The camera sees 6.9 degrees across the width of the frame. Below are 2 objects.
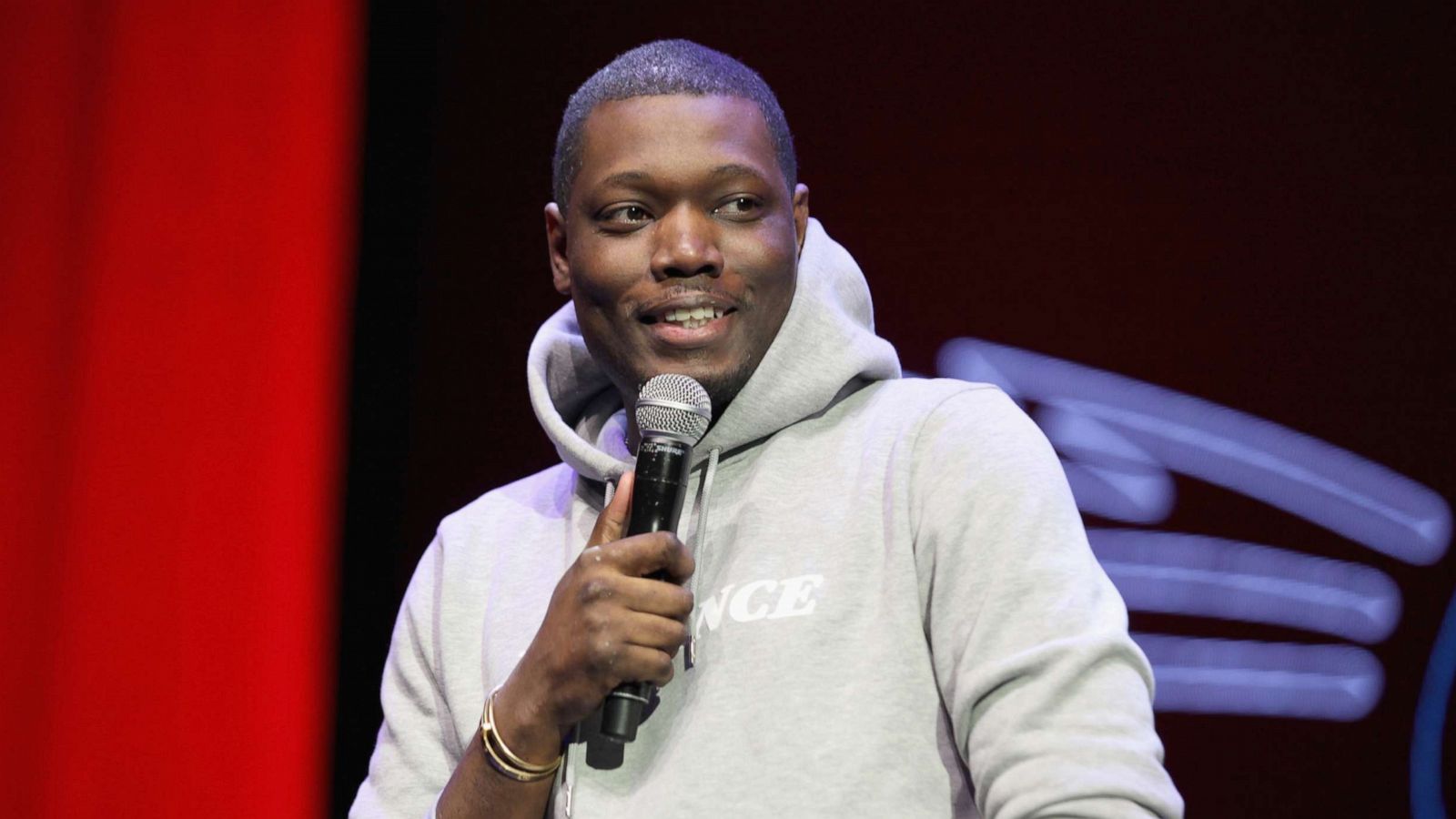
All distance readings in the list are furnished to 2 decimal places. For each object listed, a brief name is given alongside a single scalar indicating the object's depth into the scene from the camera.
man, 6.25
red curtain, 6.81
